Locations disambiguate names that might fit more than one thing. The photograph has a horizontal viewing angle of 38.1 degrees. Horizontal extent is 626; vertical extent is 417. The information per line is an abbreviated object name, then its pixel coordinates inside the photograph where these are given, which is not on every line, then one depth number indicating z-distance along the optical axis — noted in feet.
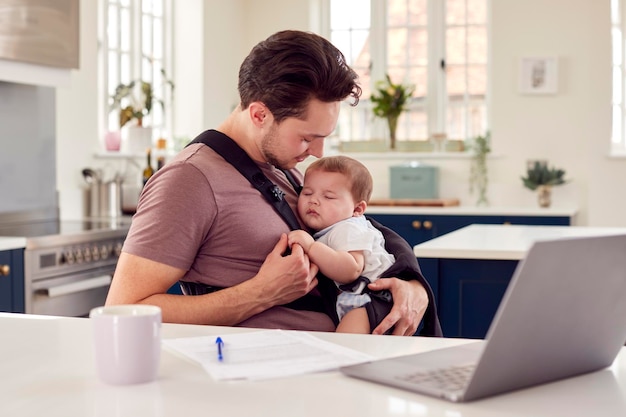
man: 6.39
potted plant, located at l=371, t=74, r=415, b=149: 21.06
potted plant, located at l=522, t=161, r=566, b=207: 19.94
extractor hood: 12.51
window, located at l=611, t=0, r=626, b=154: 20.27
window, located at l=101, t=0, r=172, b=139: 18.20
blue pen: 4.40
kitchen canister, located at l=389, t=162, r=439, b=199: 20.57
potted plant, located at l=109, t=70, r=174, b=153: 17.62
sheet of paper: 4.18
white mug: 3.96
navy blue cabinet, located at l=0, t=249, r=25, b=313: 11.46
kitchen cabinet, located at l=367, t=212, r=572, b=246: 18.93
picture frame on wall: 20.16
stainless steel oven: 12.06
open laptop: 3.61
